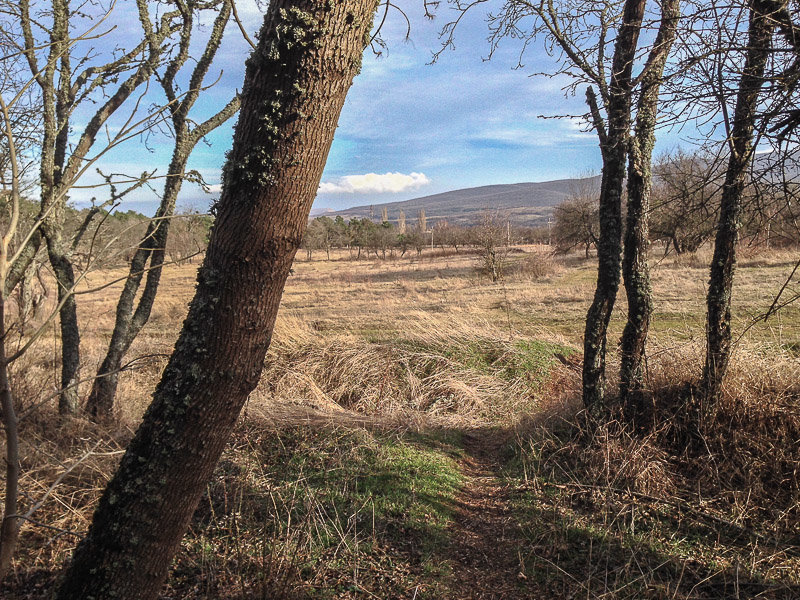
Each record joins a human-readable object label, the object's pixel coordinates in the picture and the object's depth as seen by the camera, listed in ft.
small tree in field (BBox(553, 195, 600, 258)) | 89.39
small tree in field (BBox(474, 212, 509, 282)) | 77.80
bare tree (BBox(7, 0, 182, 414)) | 15.21
